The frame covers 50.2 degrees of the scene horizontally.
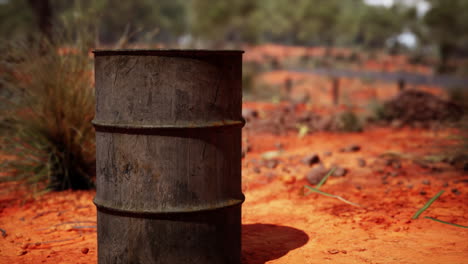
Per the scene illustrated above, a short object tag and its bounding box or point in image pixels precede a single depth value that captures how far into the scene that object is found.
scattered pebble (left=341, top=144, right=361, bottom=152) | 6.59
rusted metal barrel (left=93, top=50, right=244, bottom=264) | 2.65
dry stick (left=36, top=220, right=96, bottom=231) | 4.03
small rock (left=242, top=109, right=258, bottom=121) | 9.46
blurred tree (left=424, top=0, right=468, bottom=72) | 41.00
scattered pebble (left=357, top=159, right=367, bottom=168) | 5.79
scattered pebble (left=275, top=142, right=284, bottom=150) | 7.19
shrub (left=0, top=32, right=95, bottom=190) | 4.87
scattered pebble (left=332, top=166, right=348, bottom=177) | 5.39
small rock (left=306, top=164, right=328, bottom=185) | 5.22
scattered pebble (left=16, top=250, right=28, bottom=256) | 3.46
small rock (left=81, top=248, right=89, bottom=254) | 3.43
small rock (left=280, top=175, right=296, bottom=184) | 5.30
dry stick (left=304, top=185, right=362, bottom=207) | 4.42
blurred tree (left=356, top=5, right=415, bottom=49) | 62.34
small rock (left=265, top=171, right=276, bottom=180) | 5.56
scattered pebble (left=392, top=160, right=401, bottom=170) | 5.62
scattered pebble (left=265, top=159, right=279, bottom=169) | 5.93
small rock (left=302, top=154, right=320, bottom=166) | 5.90
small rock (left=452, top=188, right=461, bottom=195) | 4.64
